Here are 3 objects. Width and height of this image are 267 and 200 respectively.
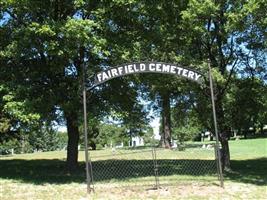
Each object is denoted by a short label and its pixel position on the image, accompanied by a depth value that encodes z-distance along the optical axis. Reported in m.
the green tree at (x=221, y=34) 18.86
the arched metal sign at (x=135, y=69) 15.50
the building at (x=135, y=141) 72.28
